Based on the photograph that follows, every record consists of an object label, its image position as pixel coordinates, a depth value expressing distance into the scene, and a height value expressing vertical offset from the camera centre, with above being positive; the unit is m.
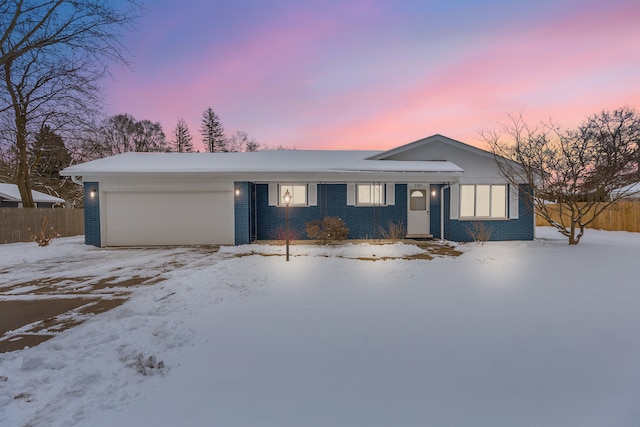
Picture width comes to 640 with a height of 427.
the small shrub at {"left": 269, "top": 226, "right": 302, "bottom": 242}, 11.67 -1.08
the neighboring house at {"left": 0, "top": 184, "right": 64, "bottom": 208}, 22.11 +0.83
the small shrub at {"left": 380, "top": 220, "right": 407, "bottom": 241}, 11.56 -0.98
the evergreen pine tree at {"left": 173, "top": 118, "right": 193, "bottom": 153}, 34.31 +8.31
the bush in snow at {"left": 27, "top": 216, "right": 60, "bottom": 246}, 11.09 -1.19
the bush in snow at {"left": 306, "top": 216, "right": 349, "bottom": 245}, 10.80 -0.90
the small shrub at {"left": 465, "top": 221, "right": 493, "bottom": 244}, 11.36 -1.02
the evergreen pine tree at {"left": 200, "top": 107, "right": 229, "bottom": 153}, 36.81 +9.71
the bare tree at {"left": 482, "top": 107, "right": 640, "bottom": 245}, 10.53 +1.78
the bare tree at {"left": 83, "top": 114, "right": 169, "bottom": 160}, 27.93 +7.44
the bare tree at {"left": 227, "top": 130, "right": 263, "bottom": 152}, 37.16 +8.37
